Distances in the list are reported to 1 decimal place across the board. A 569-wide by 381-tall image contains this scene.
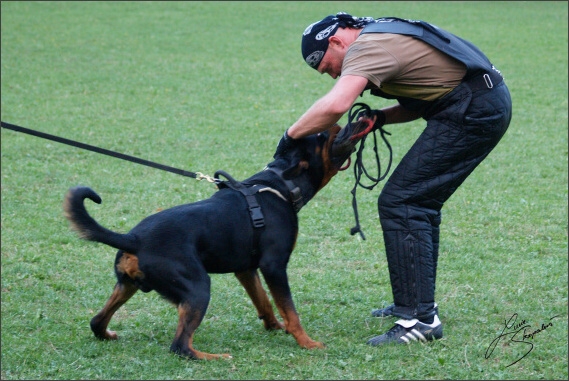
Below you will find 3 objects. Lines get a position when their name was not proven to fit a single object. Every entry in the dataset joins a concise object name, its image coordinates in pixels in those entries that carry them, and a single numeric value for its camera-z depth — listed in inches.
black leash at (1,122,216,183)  357.7
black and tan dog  341.1
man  340.5
